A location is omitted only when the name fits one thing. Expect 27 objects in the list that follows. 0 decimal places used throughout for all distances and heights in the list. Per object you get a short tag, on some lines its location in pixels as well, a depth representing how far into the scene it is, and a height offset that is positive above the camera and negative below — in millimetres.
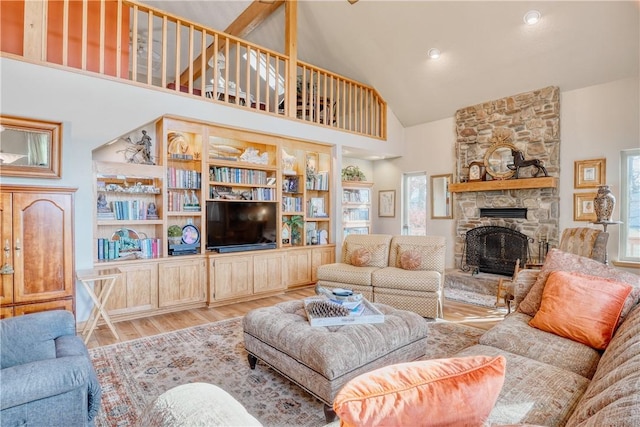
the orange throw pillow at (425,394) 683 -398
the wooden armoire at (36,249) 2654 -312
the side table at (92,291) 3071 -759
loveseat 3713 -715
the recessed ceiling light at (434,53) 4988 +2411
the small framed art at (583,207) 4496 +72
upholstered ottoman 1908 -852
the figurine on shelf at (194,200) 4323 +157
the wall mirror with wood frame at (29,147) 2895 +579
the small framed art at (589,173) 4410 +535
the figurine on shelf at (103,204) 3742 +89
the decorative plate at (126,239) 3885 -327
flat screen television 4410 -180
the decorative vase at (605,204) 3811 +95
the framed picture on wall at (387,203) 6922 +193
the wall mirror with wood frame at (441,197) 6035 +276
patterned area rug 2049 -1213
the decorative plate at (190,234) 4281 -288
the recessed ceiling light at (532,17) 4020 +2390
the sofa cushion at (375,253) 4312 -545
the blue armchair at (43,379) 1296 -713
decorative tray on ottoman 2258 -732
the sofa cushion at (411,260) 4009 -581
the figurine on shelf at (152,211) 4082 +11
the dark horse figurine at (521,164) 4895 +735
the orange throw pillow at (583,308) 1896 -579
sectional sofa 714 -555
